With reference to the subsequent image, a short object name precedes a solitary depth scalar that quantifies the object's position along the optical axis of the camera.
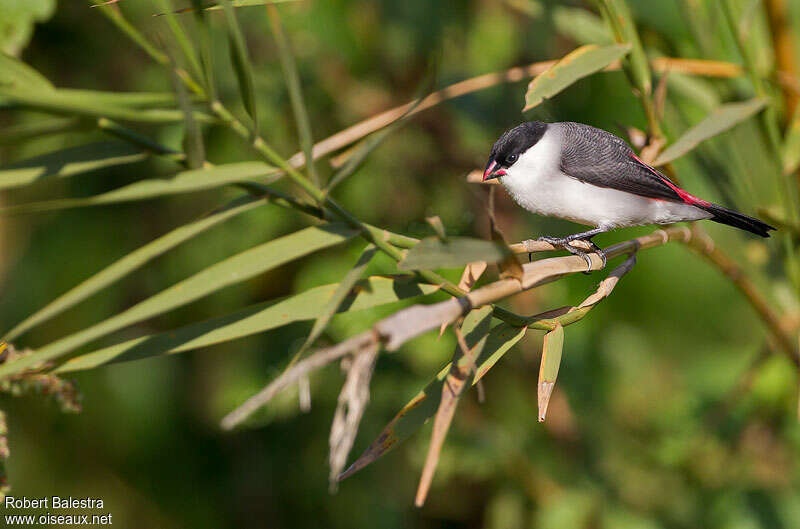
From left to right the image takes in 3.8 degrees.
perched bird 4.06
